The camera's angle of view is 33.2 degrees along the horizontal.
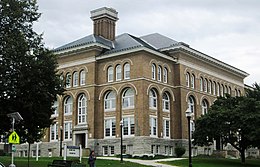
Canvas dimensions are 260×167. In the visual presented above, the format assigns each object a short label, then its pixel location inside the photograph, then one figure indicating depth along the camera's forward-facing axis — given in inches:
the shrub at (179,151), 2169.0
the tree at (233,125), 1745.8
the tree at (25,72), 1253.1
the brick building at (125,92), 2156.7
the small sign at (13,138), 963.3
